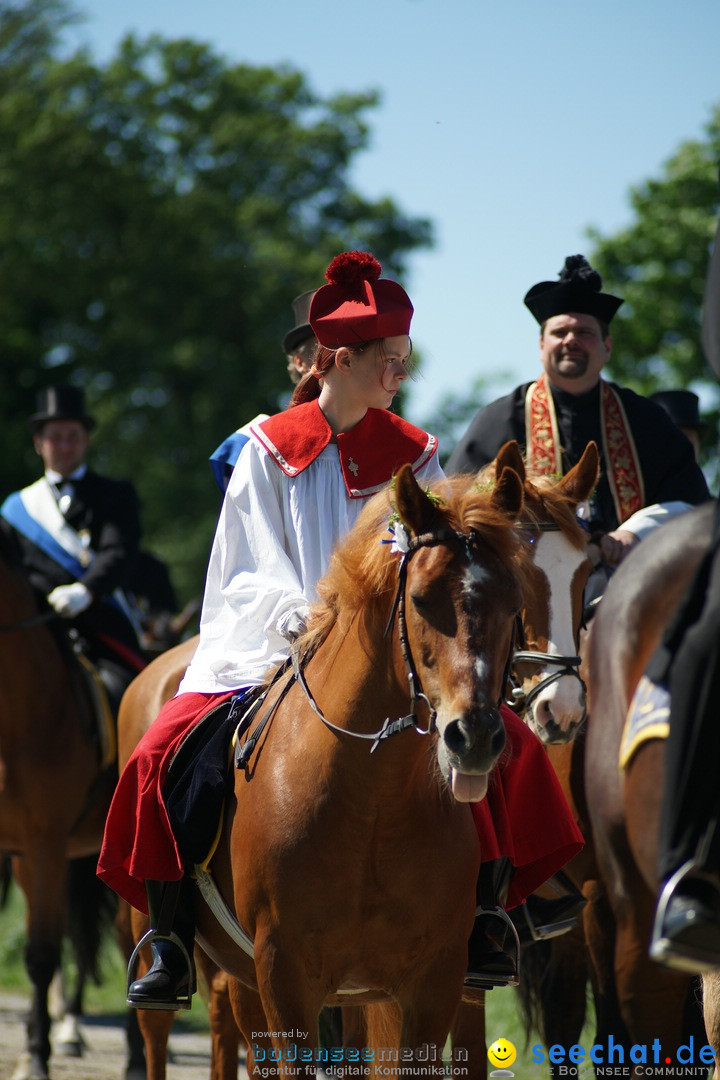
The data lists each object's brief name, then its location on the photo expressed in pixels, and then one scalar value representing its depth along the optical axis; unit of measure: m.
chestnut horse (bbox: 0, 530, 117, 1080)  16.87
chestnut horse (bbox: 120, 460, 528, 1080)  8.28
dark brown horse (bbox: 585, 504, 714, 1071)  8.00
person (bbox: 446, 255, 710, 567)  14.31
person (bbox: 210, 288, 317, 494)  11.71
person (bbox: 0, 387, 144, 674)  19.92
